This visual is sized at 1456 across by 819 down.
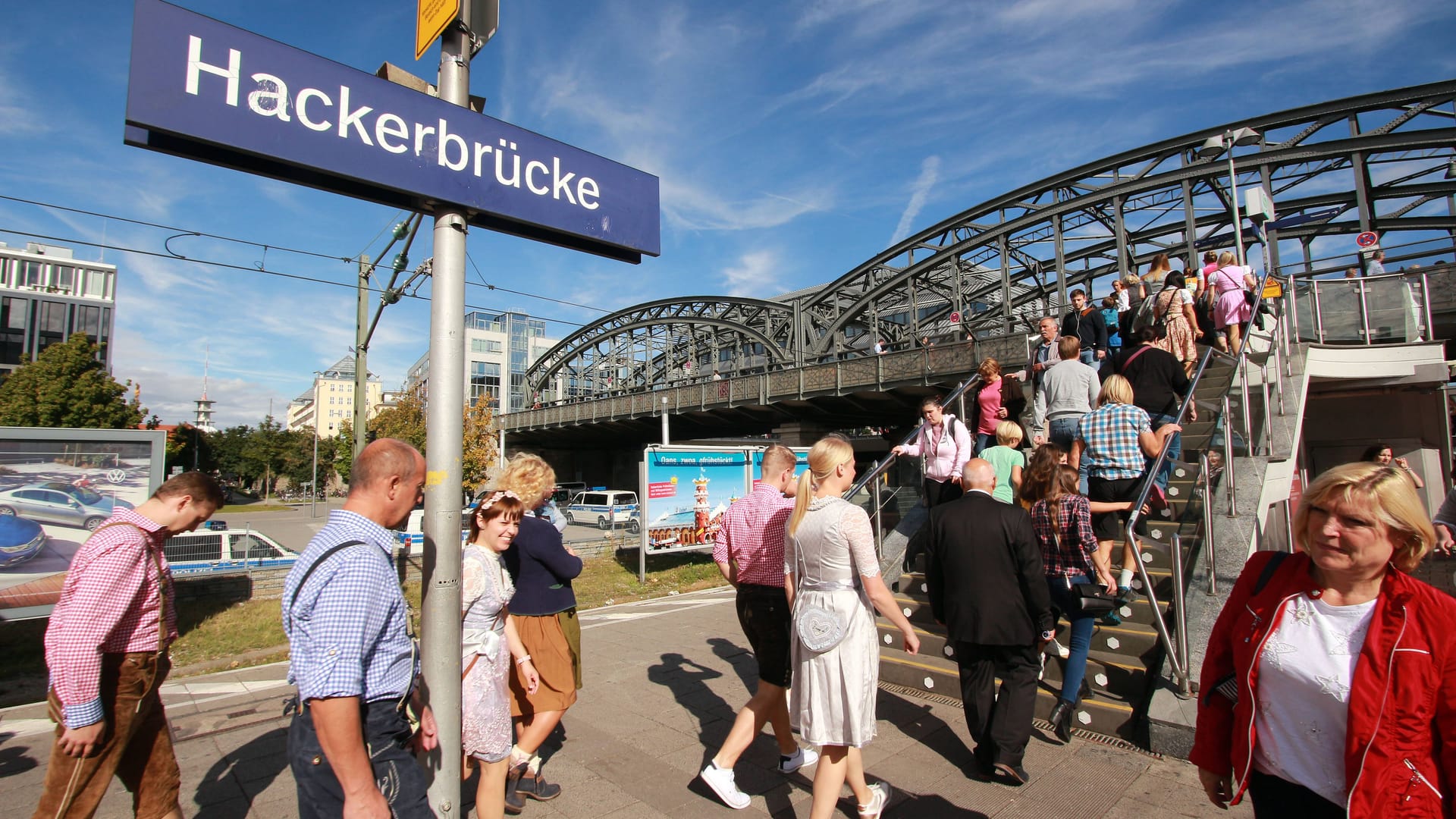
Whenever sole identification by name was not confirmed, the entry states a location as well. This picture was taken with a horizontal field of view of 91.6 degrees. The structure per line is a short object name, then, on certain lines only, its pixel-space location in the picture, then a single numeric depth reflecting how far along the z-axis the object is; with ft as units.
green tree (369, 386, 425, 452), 107.45
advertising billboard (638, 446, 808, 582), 42.68
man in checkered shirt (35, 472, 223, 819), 8.48
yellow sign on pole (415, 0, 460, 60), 9.34
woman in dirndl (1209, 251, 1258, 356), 31.14
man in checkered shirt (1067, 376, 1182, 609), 19.43
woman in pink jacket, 21.74
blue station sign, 7.31
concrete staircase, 15.23
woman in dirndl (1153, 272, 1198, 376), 30.32
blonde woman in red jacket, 5.73
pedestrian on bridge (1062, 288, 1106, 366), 31.78
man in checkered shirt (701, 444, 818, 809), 12.33
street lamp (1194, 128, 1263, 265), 44.34
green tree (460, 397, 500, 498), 108.06
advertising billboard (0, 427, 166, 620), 25.95
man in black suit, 12.94
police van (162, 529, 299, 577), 38.06
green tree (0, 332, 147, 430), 90.58
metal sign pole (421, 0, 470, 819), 8.54
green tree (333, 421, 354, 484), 145.81
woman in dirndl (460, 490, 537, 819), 10.53
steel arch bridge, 79.05
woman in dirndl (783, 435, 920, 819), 10.09
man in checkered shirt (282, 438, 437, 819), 6.45
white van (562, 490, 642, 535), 94.32
